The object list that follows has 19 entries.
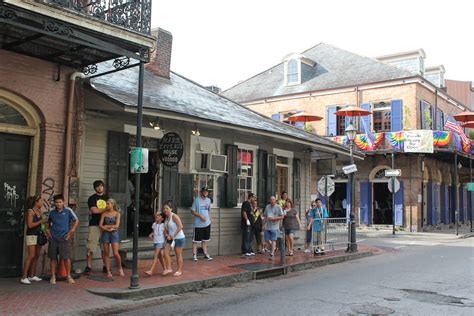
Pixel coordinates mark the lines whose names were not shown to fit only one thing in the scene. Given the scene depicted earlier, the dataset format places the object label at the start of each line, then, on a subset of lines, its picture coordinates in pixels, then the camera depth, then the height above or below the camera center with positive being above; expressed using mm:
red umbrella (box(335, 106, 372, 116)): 18914 +3787
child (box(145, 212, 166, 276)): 9508 -692
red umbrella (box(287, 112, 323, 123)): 21688 +3973
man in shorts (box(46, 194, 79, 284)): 8487 -660
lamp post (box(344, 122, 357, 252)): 14734 -787
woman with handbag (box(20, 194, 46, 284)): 8391 -733
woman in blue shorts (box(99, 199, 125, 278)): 9203 -597
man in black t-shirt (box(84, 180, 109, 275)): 9297 -374
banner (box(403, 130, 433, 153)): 23859 +3180
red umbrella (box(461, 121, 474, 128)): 24750 +4337
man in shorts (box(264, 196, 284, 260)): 12669 -486
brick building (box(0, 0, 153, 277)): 8398 +1801
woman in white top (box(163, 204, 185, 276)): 9559 -721
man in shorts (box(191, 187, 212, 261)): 11641 -457
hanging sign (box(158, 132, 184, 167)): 10656 +1144
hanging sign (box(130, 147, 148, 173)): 8336 +681
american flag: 24500 +4045
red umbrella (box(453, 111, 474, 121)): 22755 +4310
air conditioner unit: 12547 +1008
